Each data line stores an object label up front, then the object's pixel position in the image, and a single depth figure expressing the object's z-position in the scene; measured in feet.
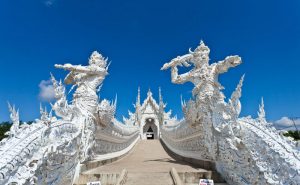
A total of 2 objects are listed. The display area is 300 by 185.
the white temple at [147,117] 46.21
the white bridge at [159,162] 5.44
